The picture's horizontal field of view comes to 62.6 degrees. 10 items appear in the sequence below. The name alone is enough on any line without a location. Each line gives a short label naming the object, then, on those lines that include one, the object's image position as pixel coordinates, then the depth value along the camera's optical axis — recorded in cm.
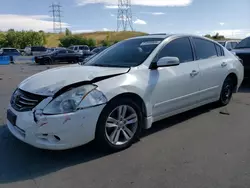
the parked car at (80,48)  2676
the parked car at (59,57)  1957
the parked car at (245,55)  637
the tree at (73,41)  5224
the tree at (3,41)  5006
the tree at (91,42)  5145
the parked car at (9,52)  2665
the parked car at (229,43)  1141
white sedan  247
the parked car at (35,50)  2960
